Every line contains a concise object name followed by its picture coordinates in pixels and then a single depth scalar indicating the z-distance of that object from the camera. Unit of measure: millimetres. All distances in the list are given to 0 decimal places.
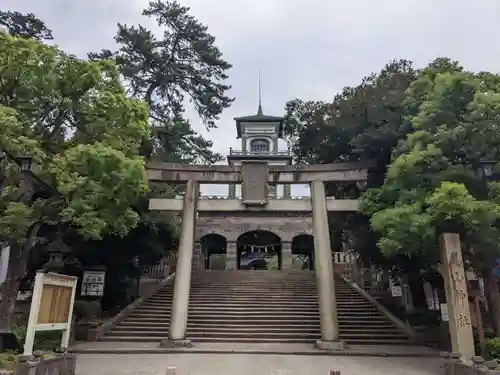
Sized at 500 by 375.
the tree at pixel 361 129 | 13711
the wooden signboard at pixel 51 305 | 7281
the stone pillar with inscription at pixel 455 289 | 9197
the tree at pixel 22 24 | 21297
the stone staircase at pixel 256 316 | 13500
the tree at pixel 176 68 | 23547
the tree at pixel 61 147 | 10008
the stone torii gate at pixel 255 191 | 13891
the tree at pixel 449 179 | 8992
